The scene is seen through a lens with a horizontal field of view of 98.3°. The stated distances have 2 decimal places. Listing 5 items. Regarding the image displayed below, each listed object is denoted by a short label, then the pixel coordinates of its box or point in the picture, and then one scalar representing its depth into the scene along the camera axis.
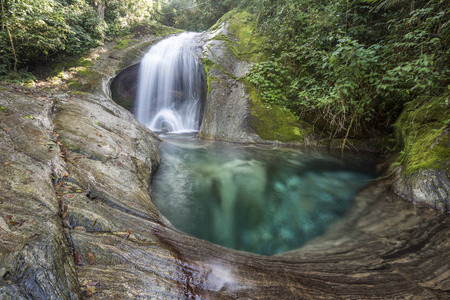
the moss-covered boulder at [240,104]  6.99
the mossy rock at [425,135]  3.38
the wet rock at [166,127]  10.16
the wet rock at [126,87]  9.45
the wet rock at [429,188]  2.99
